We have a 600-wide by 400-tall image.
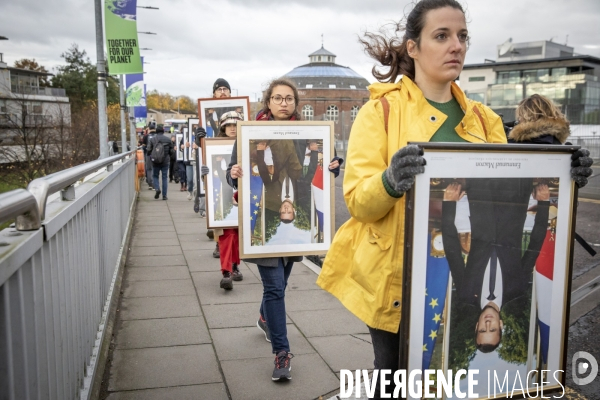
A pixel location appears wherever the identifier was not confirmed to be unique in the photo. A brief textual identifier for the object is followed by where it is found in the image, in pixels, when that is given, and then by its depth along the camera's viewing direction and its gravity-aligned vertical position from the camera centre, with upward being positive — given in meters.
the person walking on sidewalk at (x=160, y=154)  16.33 -0.81
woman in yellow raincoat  2.26 -0.07
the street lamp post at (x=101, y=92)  9.24 +0.53
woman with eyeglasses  3.88 -0.99
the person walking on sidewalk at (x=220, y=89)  7.89 +0.49
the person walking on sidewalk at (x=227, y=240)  6.28 -1.26
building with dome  88.38 +6.15
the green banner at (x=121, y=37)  10.09 +1.54
